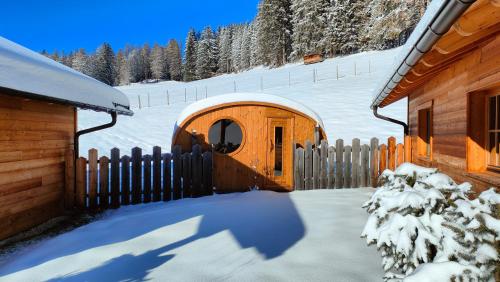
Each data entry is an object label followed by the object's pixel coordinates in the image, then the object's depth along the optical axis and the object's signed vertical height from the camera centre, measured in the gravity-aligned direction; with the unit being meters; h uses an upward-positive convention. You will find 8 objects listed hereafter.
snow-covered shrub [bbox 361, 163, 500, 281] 2.05 -0.65
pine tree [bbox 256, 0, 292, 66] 47.22 +16.39
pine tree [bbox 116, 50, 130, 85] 80.62 +17.83
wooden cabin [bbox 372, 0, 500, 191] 2.51 +0.74
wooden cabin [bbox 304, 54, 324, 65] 43.09 +10.76
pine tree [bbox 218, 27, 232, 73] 68.81 +18.82
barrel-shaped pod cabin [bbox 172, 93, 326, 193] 8.87 +0.04
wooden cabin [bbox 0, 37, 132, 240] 4.88 +0.10
